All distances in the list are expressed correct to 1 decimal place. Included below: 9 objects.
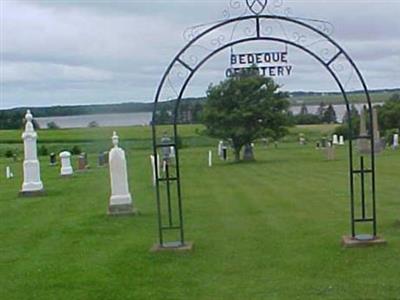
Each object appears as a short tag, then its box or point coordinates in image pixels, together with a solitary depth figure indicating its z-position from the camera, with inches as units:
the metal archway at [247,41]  425.1
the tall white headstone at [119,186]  623.8
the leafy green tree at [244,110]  1567.4
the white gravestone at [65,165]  1158.3
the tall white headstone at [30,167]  842.2
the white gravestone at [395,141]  1710.1
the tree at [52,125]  2421.3
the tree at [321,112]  1718.8
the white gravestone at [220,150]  1715.7
